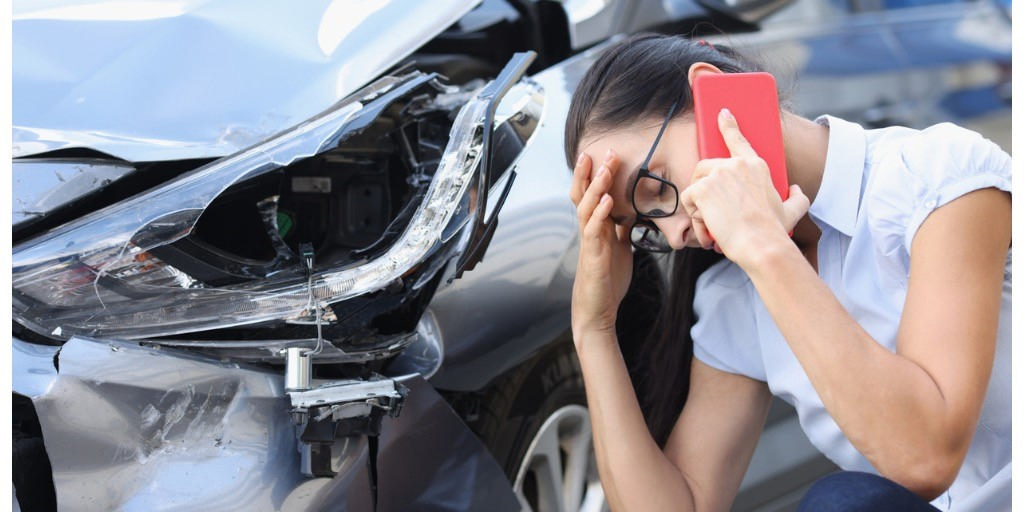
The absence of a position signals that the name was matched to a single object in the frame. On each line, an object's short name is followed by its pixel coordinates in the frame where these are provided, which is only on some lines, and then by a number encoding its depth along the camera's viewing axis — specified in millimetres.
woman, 1431
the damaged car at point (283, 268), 1458
